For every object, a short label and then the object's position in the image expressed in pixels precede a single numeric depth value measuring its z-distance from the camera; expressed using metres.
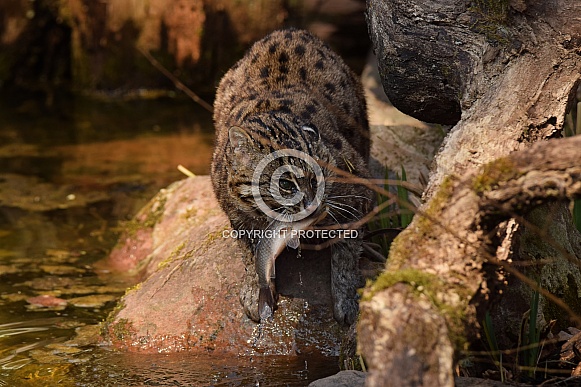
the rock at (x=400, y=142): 15.25
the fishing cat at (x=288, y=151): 10.27
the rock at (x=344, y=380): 8.69
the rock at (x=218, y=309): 11.18
